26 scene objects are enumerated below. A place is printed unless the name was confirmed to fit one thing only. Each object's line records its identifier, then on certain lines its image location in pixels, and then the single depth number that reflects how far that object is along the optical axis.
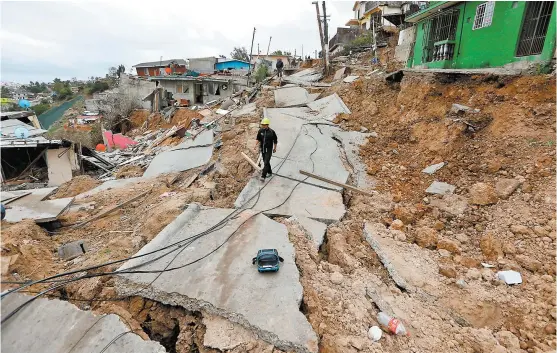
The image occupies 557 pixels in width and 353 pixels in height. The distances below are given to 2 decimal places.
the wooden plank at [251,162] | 6.15
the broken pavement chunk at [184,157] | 7.85
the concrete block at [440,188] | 5.19
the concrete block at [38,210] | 5.07
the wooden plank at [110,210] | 5.29
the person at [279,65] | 17.05
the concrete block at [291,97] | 11.59
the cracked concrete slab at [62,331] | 2.53
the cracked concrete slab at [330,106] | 9.91
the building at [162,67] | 33.55
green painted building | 6.27
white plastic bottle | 2.81
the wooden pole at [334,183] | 5.58
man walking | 5.72
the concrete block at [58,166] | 10.46
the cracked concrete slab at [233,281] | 2.68
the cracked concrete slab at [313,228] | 4.15
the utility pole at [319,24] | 15.21
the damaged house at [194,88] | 24.97
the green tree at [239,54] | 44.66
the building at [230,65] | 34.41
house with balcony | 27.05
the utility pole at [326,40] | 15.82
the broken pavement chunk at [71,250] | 4.16
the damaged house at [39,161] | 10.34
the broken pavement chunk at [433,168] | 5.81
